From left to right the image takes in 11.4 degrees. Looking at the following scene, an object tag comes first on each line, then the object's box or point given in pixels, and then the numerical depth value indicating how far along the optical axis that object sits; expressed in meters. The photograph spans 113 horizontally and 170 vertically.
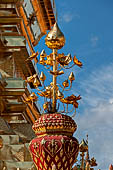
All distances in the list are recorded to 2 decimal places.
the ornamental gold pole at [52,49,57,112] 13.36
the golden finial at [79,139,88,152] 18.33
